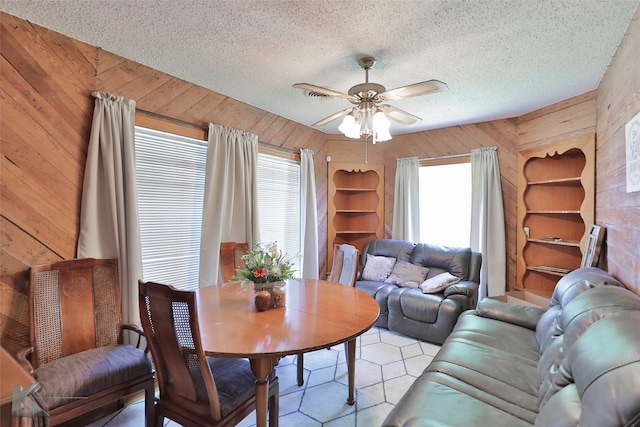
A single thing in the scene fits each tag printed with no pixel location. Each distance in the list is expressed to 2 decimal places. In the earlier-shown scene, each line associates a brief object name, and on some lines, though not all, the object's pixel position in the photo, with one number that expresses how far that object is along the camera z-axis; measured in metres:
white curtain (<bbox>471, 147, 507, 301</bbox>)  3.83
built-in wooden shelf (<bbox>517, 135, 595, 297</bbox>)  3.33
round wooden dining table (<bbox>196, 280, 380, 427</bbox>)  1.47
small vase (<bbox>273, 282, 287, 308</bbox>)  2.03
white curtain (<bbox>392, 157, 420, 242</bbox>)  4.52
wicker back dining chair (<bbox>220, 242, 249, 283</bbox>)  2.86
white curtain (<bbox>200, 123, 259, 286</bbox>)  3.01
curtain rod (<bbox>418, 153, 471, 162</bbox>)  4.15
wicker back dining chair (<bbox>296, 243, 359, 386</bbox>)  2.83
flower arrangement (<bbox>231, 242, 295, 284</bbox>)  2.00
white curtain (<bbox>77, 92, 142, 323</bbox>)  2.18
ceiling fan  1.94
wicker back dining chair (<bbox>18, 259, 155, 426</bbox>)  1.64
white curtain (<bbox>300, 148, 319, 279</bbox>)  4.27
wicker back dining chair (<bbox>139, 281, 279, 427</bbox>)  1.35
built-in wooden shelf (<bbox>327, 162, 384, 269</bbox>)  4.74
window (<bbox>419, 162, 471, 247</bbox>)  4.25
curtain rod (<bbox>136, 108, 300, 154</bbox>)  2.54
